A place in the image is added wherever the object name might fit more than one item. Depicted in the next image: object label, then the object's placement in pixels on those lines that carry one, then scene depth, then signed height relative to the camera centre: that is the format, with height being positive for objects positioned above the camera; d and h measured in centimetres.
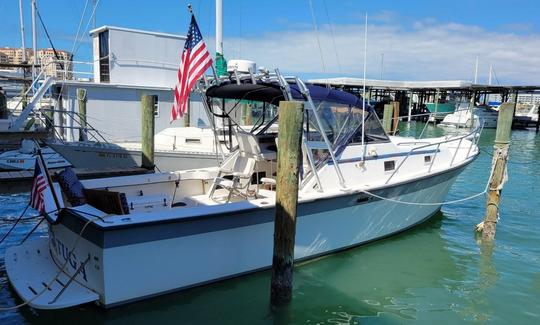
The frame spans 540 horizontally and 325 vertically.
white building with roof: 1577 +7
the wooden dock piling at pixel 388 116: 1936 -101
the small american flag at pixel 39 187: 593 -140
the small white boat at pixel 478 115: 4222 -197
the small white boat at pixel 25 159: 1270 -224
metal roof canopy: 4233 +90
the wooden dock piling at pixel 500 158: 855 -115
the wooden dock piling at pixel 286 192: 549 -126
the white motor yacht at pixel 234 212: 535 -177
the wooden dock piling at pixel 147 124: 1134 -98
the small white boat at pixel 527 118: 4425 -210
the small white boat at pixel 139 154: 1254 -192
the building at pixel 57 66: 1550 +58
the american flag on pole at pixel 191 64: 657 +32
